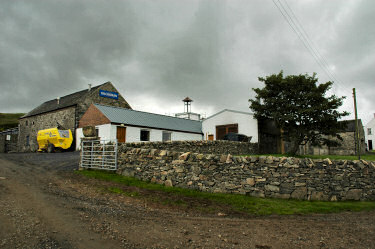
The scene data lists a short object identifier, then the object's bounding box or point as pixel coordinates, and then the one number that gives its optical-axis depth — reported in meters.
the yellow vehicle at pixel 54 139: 25.78
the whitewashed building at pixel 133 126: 23.76
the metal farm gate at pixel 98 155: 12.89
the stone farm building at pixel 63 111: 31.08
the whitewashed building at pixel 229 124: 27.28
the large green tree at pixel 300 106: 19.02
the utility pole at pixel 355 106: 19.10
